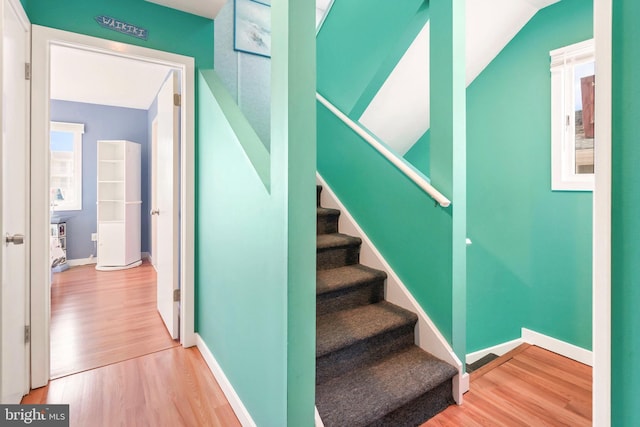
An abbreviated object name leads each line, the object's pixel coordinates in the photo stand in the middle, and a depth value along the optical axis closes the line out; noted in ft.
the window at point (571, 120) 7.85
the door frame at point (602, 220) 2.41
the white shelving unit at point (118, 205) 15.19
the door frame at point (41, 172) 5.78
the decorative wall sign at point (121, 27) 6.28
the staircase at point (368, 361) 4.81
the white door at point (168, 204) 7.68
